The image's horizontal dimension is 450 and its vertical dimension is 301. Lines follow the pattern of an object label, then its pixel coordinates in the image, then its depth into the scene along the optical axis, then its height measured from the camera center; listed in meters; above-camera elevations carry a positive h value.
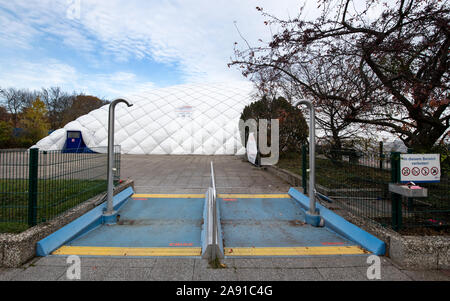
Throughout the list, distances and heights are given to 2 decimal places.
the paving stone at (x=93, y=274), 2.53 -1.28
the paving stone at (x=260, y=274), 2.56 -1.29
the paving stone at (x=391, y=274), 2.56 -1.28
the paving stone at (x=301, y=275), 2.56 -1.29
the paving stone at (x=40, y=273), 2.53 -1.28
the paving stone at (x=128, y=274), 2.53 -1.28
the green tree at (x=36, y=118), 33.69 +5.59
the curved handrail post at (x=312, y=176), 4.25 -0.35
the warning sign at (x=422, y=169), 3.08 -0.15
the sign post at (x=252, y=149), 13.20 +0.40
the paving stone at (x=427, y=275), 2.56 -1.29
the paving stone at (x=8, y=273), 2.51 -1.27
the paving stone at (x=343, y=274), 2.57 -1.29
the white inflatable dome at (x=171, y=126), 22.53 +2.94
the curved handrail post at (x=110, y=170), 4.25 -0.26
